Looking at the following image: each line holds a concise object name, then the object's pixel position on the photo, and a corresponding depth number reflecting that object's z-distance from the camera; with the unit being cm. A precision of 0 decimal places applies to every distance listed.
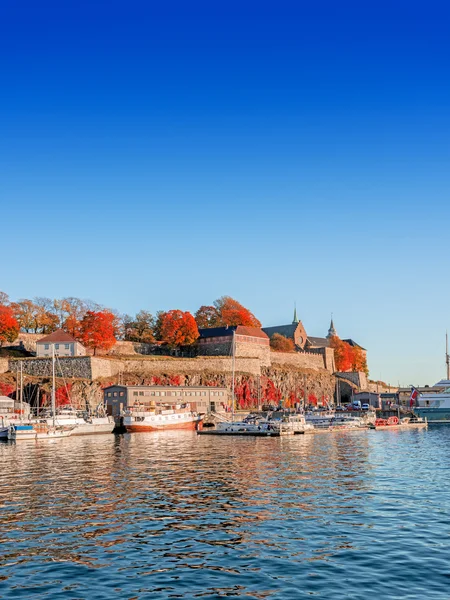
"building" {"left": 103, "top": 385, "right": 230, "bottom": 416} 10469
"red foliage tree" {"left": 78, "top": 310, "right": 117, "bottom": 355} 12638
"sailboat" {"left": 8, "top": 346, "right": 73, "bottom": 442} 7706
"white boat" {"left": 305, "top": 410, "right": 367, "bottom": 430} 9709
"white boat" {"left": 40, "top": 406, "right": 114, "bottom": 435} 8456
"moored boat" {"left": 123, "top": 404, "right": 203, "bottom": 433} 9125
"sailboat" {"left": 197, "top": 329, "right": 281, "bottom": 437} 8350
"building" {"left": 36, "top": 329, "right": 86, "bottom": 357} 11899
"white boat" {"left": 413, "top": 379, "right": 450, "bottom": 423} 11850
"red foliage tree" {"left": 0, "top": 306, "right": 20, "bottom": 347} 12119
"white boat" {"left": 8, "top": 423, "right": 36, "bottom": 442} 7688
